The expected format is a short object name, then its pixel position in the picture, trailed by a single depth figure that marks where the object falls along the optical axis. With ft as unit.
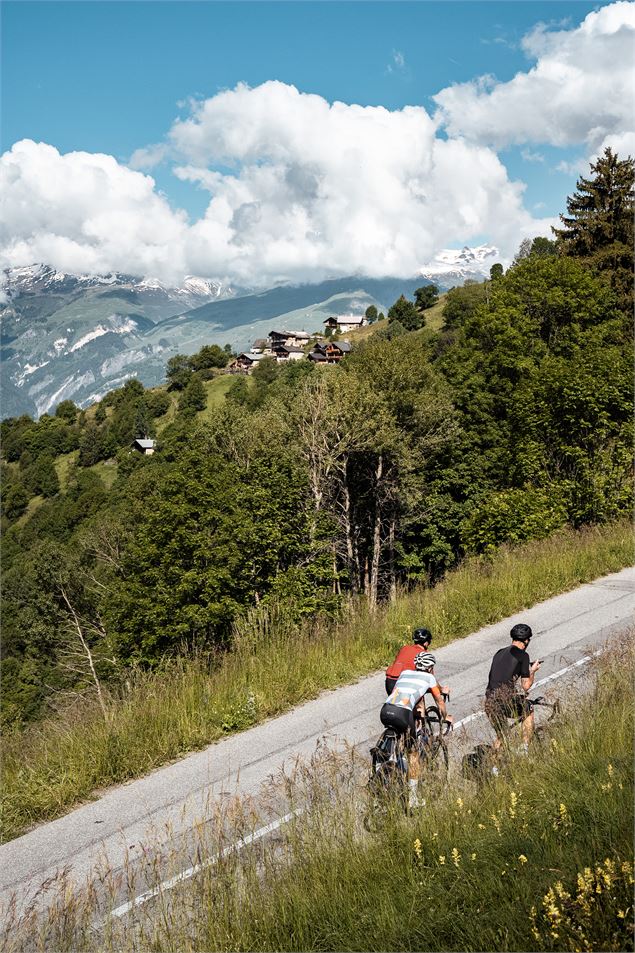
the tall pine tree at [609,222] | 136.56
